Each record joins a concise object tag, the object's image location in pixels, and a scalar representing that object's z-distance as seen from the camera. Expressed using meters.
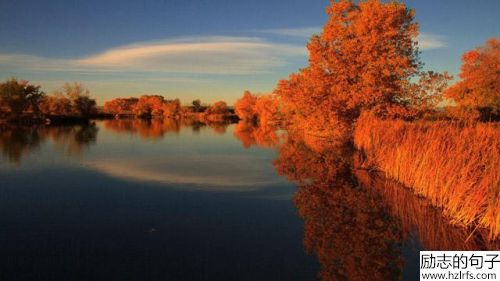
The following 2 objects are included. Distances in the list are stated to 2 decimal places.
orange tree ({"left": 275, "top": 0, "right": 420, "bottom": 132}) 25.75
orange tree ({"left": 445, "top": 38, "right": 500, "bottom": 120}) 40.56
